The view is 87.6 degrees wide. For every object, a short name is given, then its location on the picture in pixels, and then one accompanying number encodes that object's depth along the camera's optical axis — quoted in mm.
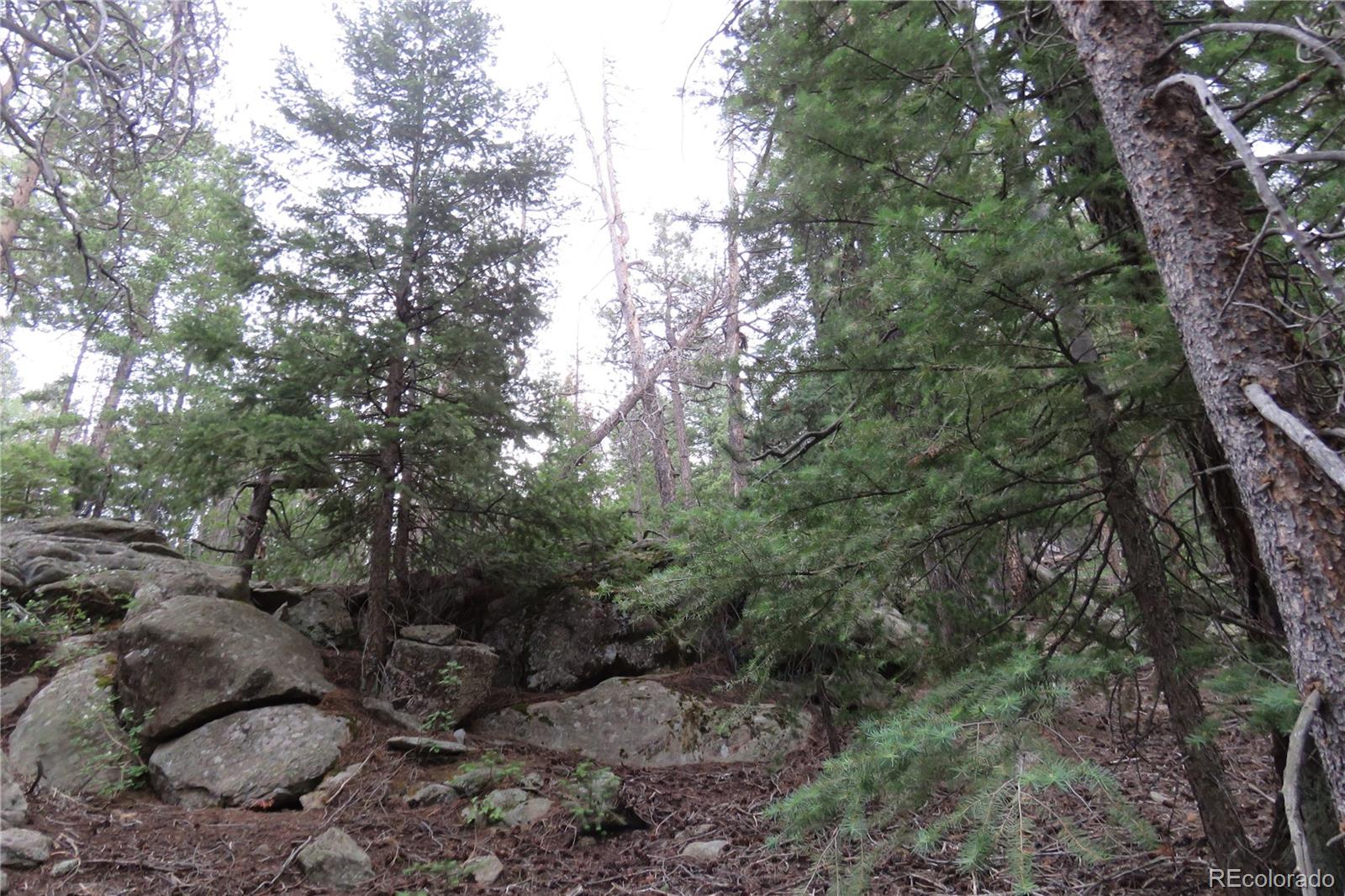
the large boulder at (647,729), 7262
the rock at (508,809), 5586
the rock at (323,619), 8766
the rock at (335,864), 4582
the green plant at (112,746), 5762
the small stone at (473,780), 6000
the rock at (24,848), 4102
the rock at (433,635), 8070
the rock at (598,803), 5570
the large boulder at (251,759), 5770
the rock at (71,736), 5688
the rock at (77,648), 6955
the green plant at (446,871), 4738
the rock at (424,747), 6559
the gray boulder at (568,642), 8781
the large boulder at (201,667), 6371
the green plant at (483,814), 5555
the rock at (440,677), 7520
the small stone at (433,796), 5820
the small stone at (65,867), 4180
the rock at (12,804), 4484
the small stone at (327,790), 5719
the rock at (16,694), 6461
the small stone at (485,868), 4820
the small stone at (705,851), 5177
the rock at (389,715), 7098
